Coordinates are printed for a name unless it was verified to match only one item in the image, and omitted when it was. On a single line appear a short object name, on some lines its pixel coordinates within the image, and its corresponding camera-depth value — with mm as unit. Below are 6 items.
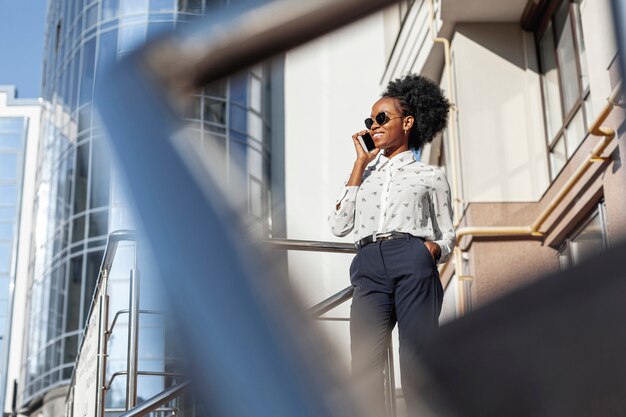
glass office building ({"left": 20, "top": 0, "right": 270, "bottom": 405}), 20156
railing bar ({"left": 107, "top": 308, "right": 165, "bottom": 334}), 3966
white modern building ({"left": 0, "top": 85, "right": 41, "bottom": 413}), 24734
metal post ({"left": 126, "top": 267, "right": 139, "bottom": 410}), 3381
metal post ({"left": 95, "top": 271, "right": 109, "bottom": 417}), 3275
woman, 1998
